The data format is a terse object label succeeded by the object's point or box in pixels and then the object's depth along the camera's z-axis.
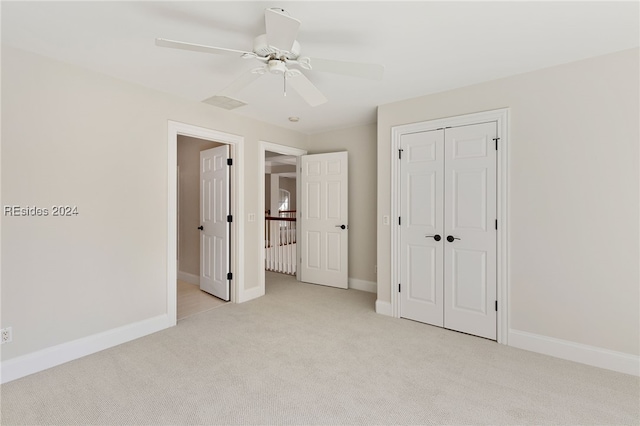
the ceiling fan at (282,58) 1.59
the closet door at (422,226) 3.26
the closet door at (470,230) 2.96
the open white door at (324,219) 4.69
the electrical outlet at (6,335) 2.24
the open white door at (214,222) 4.11
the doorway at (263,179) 4.32
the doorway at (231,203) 3.28
